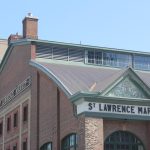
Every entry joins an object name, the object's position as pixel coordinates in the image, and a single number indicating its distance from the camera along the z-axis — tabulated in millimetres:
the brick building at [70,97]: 32219
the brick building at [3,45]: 76750
